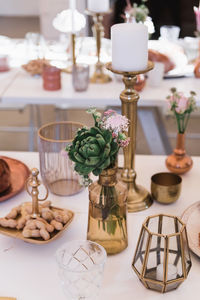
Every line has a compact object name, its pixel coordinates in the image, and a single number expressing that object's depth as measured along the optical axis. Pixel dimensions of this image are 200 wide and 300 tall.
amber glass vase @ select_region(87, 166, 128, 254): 0.97
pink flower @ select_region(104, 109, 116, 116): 0.92
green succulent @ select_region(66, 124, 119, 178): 0.87
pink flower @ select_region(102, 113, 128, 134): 0.89
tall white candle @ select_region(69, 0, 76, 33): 2.06
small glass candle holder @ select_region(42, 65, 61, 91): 2.07
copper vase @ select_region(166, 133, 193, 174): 1.33
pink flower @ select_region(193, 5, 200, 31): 1.92
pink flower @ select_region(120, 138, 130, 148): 0.91
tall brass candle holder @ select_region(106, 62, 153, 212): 1.08
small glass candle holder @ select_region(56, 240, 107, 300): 0.83
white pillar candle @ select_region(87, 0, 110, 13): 2.17
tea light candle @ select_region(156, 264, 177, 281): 0.89
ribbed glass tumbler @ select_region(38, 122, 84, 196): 1.17
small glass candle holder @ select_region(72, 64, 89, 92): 2.02
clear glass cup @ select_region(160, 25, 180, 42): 2.42
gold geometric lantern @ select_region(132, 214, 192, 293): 0.88
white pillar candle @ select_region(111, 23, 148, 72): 1.02
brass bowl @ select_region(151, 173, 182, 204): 1.16
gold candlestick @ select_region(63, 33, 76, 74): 2.05
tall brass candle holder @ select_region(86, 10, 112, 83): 2.19
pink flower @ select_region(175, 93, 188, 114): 1.27
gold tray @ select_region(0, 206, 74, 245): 0.98
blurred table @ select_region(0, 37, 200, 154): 2.03
